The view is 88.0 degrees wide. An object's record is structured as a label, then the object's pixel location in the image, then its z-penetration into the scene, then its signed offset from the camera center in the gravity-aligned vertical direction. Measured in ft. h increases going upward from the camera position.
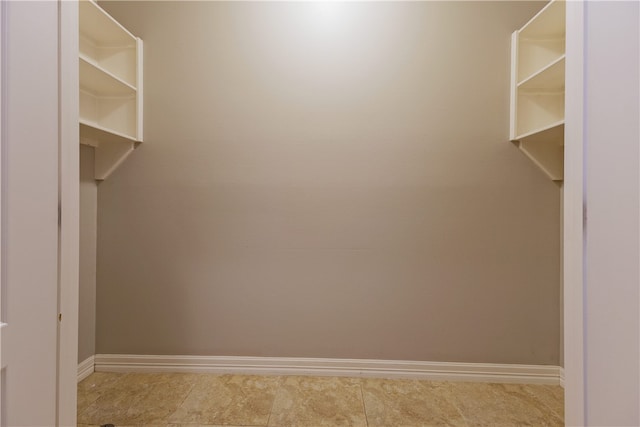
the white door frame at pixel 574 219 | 2.85 -0.05
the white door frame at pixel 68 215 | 3.00 -0.02
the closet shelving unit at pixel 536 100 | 7.34 +2.56
